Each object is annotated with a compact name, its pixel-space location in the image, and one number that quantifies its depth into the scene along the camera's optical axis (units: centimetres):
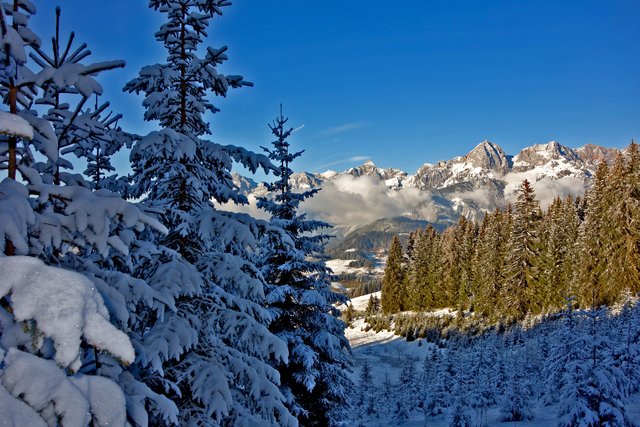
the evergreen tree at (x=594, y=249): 3566
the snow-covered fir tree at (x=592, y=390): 990
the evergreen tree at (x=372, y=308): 7586
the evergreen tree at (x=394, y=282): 6694
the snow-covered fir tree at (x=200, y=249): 491
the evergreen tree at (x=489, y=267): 4791
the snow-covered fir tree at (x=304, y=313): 1204
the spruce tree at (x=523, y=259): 4388
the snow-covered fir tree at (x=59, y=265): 158
